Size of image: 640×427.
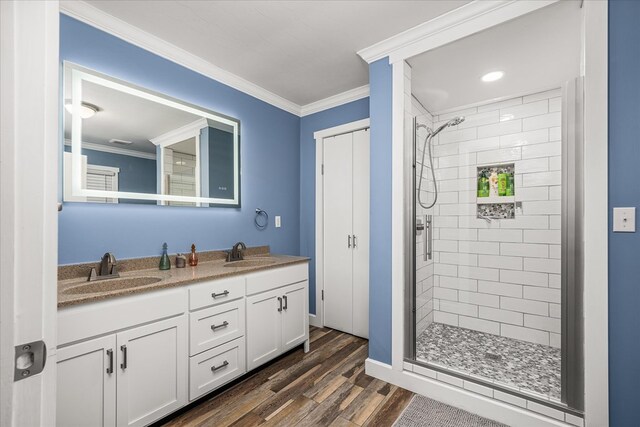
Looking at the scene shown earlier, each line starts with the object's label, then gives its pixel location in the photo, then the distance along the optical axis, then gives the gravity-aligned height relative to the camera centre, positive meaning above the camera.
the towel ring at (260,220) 2.97 -0.07
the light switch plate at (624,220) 1.38 -0.03
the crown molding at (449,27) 1.74 +1.28
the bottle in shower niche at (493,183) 2.74 +0.30
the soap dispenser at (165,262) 2.12 -0.37
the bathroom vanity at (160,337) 1.38 -0.75
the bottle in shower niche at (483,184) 2.79 +0.30
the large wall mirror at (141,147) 1.84 +0.51
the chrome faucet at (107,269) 1.80 -0.36
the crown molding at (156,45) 1.79 +1.28
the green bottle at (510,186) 2.65 +0.26
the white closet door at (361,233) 3.00 -0.21
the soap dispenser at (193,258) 2.31 -0.37
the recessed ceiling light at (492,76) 2.37 +1.18
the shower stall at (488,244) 2.23 -0.30
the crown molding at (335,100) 2.98 +1.28
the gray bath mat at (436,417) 1.72 -1.28
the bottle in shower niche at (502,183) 2.69 +0.29
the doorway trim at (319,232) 3.32 -0.22
